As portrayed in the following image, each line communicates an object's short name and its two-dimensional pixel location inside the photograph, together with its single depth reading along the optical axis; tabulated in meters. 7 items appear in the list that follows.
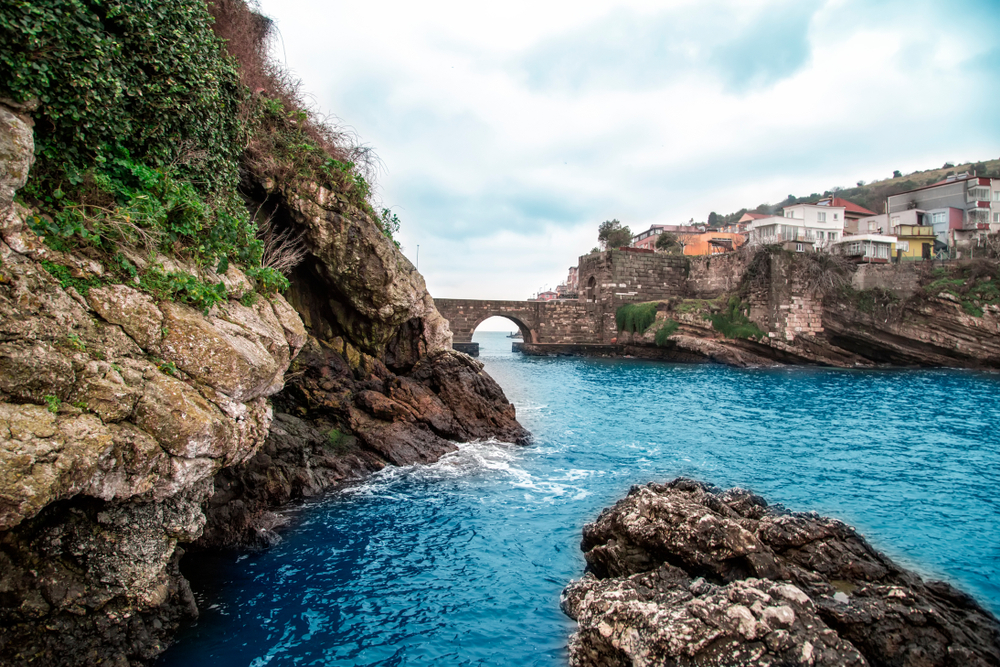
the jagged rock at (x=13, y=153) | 5.02
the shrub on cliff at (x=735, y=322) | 39.28
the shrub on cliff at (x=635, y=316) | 45.19
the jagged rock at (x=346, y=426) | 8.79
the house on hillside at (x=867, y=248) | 39.62
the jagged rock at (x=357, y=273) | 12.42
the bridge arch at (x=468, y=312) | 46.25
